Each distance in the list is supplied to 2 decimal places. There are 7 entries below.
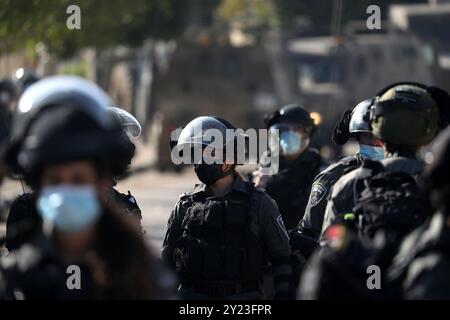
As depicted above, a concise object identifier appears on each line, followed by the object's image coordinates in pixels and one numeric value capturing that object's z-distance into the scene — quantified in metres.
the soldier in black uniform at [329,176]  13.62
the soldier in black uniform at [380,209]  8.29
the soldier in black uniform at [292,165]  17.60
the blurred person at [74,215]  7.47
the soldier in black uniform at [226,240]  13.06
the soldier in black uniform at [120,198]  12.54
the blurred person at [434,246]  8.13
